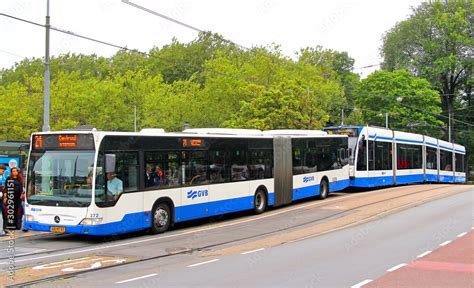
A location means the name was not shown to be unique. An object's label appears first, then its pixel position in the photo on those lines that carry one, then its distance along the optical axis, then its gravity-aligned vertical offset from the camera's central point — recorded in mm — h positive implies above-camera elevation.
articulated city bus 13672 -388
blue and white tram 28875 +367
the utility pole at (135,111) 42781 +4151
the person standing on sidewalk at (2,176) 14973 -313
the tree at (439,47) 62094 +13508
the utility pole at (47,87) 18156 +2596
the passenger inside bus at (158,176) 15497 -338
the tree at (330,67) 60000 +12479
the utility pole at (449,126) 64900 +4406
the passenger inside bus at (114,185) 13875 -527
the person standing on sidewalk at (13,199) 11516 -772
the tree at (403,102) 60219 +6808
